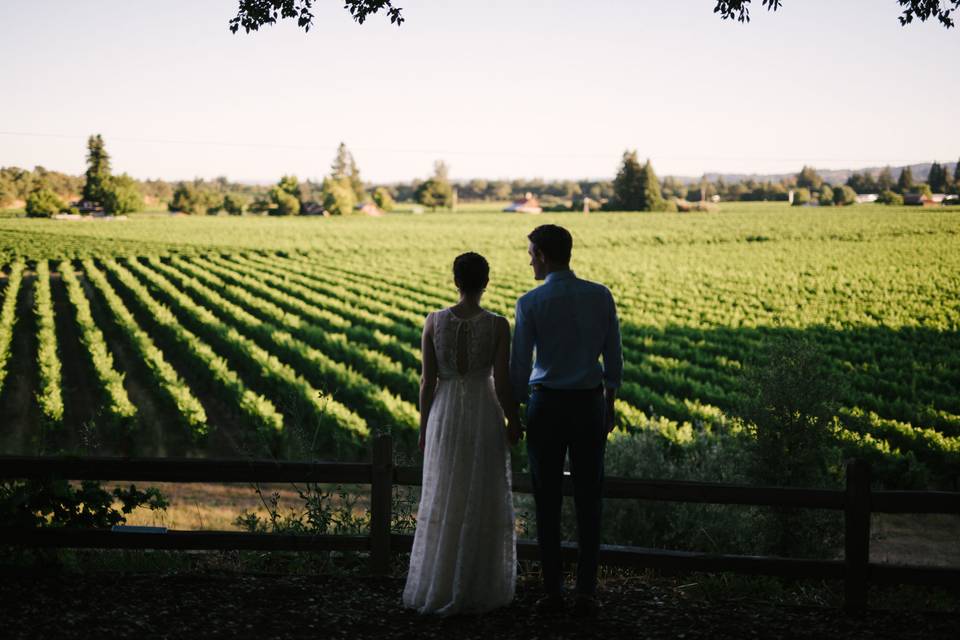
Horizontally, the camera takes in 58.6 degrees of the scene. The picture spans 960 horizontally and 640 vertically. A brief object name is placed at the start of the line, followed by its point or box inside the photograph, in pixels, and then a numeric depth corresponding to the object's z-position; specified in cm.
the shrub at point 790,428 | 555
